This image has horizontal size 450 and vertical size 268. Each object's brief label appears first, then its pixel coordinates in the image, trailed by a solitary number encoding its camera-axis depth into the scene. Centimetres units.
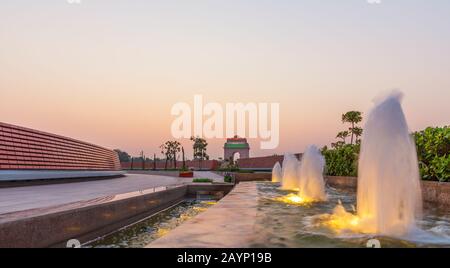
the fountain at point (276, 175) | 3018
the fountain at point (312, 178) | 1464
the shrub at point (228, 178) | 3077
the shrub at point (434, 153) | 1177
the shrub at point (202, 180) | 2683
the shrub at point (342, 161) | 2278
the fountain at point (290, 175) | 2186
